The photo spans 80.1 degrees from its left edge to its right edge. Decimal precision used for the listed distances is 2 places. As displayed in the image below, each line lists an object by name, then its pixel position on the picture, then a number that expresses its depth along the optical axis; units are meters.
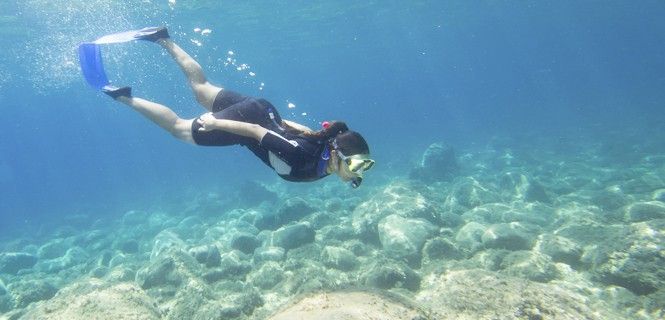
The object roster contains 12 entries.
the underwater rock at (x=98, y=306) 4.74
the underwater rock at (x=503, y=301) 3.89
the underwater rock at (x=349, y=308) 3.40
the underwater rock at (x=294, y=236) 9.96
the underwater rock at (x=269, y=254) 9.36
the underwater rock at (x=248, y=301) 6.64
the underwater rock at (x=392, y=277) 7.09
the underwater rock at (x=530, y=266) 6.69
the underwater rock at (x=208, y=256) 9.45
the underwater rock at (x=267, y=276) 8.16
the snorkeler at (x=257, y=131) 4.38
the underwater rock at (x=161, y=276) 8.48
